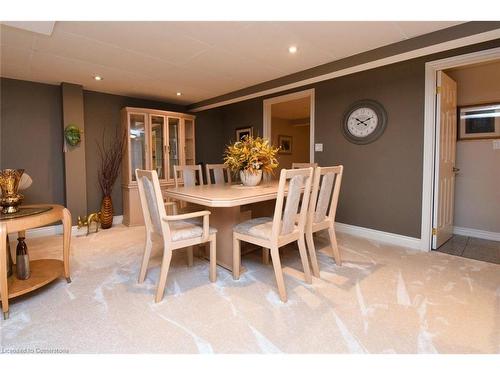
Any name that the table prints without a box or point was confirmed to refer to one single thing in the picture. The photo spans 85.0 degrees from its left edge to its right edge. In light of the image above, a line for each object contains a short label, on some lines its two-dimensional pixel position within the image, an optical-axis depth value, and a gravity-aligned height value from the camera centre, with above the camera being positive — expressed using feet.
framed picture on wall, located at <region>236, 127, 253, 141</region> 16.93 +2.41
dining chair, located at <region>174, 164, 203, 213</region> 10.30 -0.34
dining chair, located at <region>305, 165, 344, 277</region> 7.63 -1.09
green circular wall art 12.58 +1.72
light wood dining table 7.45 -0.79
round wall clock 11.06 +2.01
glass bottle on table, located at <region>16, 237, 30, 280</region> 6.84 -2.26
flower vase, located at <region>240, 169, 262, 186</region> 9.41 -0.24
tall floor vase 13.65 -2.09
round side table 5.77 -2.45
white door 9.74 +0.43
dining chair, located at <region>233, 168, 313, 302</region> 6.59 -1.57
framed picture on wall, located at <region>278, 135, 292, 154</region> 22.40 +2.21
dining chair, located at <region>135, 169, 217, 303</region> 6.60 -1.57
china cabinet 14.35 +1.34
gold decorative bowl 6.69 -0.52
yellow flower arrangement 9.21 +0.47
